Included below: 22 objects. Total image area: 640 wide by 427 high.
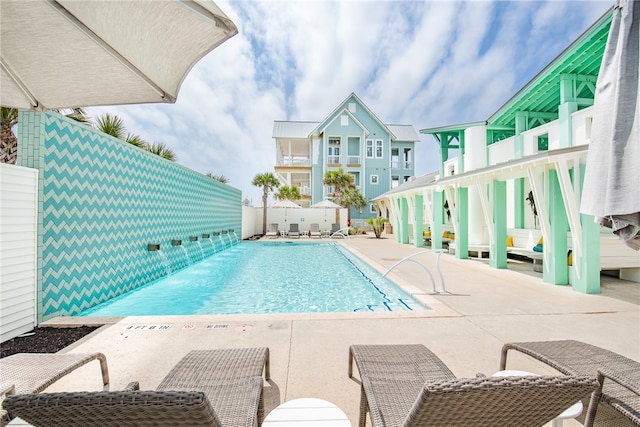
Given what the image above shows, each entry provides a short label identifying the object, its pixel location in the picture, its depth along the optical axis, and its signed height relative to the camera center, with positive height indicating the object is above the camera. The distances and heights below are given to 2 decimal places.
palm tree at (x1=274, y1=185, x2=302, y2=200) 28.72 +2.37
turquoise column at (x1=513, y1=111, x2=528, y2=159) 11.84 +3.76
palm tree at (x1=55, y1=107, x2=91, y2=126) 10.05 +3.53
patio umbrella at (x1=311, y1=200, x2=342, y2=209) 23.39 +0.96
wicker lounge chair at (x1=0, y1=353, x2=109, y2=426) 2.05 -1.18
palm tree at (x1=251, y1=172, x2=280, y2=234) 24.06 +2.88
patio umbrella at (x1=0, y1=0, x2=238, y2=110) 2.50 +1.60
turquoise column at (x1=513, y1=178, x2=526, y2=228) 11.72 +0.59
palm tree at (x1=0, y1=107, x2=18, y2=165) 8.73 +2.32
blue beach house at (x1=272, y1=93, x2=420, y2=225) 30.55 +6.70
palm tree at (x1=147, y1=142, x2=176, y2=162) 16.72 +3.84
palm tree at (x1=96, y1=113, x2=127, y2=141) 12.45 +3.90
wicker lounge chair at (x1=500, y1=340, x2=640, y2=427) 2.00 -1.17
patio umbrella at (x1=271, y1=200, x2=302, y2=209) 23.48 +0.97
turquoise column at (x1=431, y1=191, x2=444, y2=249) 12.73 -0.10
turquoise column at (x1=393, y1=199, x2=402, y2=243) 16.91 -0.14
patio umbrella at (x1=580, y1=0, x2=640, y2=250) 2.13 +0.63
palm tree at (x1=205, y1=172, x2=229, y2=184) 28.06 +3.87
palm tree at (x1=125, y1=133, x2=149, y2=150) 14.22 +3.79
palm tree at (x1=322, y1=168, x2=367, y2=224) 27.48 +2.73
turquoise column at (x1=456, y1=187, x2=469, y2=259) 10.78 -0.23
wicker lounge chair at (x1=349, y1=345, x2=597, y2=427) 1.30 -0.83
